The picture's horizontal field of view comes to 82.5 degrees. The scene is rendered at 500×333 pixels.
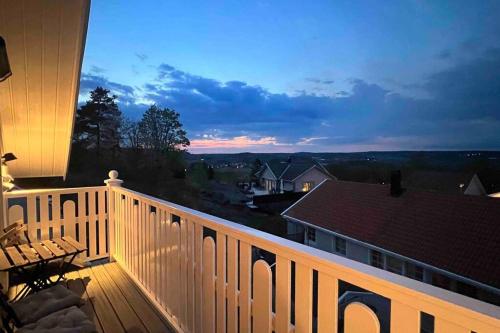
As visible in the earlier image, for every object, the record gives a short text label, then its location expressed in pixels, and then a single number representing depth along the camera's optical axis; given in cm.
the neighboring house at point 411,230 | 453
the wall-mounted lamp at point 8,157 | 268
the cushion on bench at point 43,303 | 158
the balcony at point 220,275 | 71
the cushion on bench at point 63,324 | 138
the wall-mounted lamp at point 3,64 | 126
